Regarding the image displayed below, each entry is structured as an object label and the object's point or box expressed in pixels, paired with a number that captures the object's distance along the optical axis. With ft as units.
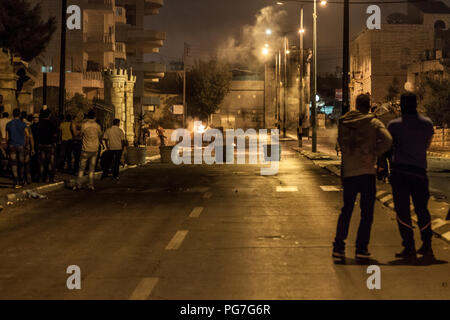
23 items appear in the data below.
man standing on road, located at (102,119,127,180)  74.64
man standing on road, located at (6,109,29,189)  62.13
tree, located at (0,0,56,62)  179.11
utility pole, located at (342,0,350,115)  94.94
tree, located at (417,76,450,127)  184.24
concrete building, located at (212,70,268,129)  359.87
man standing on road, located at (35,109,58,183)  66.33
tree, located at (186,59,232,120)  349.61
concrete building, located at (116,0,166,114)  265.95
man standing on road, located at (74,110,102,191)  64.59
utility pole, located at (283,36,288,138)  259.35
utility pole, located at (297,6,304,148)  171.60
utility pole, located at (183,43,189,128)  250.53
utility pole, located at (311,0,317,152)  147.74
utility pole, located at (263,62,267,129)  335.10
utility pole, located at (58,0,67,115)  95.81
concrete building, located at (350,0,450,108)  289.12
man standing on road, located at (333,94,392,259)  31.24
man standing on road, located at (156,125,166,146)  171.69
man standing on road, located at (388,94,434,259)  31.42
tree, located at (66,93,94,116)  168.55
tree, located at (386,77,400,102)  282.97
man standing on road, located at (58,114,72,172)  82.28
